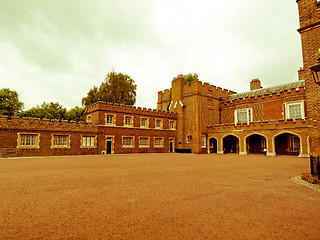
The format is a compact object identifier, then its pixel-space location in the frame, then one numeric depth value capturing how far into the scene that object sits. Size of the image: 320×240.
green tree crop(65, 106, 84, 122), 42.33
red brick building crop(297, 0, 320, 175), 7.98
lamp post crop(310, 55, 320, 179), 7.42
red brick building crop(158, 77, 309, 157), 22.42
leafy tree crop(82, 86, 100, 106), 39.06
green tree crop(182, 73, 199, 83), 43.20
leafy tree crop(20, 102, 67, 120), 38.50
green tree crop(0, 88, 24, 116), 32.93
